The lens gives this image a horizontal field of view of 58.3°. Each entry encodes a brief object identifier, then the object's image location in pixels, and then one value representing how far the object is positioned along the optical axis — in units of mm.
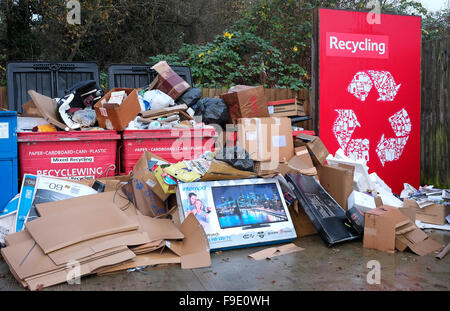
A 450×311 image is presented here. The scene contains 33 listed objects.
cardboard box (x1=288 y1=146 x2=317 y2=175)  4789
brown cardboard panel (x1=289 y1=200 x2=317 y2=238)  4344
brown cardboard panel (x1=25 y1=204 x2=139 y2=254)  3227
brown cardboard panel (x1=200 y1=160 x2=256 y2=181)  3990
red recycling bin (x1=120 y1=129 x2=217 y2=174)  4773
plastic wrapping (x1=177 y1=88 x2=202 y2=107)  5641
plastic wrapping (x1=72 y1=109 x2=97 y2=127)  4793
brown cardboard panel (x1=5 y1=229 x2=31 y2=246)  3369
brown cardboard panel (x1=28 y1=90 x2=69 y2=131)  4621
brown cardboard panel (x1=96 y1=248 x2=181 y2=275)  3207
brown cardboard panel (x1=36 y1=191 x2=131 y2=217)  3749
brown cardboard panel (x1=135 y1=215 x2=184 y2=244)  3587
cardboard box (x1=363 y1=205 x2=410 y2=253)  3779
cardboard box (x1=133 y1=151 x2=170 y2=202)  4160
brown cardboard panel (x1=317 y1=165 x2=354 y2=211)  4574
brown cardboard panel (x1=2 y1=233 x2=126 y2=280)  2959
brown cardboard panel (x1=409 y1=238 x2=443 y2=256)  3742
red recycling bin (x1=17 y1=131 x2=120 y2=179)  4398
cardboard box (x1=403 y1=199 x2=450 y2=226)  4848
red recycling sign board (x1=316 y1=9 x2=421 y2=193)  5945
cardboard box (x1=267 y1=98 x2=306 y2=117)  6020
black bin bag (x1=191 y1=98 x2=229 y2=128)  5434
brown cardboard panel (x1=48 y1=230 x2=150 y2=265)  3078
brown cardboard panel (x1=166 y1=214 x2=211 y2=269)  3379
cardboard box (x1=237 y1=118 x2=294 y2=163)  4855
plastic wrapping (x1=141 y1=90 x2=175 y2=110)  5387
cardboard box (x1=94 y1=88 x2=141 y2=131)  4695
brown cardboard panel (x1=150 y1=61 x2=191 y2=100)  5637
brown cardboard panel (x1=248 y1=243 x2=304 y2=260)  3633
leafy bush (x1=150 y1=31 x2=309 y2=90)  9219
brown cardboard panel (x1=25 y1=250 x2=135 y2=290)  2898
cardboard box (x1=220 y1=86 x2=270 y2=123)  5332
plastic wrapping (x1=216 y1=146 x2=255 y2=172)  4171
